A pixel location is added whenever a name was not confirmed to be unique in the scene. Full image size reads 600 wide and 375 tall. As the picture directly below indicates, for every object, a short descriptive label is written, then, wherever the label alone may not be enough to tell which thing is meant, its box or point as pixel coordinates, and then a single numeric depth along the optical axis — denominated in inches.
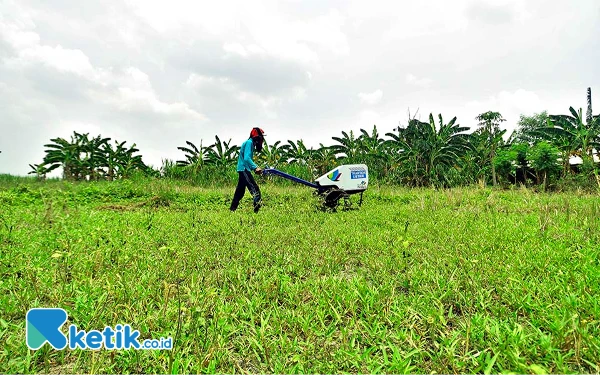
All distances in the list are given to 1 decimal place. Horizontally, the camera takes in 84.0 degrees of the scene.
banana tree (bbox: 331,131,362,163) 677.3
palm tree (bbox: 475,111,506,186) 754.8
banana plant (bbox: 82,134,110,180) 610.9
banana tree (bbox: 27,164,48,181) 581.4
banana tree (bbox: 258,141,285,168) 662.5
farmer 267.4
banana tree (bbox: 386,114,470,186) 678.5
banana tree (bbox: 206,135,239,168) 634.8
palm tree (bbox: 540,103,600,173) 741.3
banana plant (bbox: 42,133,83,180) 597.3
